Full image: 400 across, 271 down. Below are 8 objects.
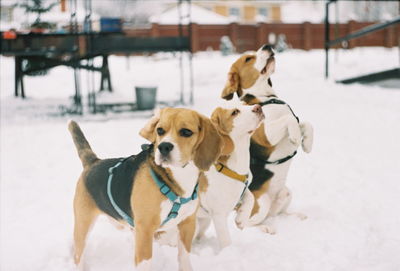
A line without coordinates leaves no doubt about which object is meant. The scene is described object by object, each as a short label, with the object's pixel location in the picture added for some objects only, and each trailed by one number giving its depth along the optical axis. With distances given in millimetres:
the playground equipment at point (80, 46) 6672
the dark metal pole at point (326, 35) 8836
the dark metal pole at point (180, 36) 7023
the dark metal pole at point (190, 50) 7036
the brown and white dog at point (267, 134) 2656
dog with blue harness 1889
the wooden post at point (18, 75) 8648
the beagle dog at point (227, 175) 2275
